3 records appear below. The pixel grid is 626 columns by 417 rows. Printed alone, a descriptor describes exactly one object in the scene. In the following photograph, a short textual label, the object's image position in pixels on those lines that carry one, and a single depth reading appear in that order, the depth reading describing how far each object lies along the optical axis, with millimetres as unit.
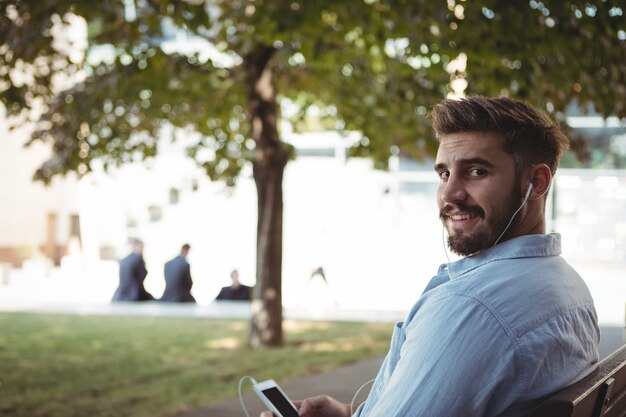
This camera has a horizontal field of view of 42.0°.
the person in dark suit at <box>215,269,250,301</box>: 16969
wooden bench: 1769
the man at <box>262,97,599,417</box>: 1819
